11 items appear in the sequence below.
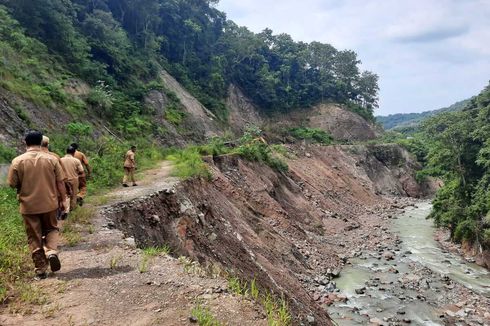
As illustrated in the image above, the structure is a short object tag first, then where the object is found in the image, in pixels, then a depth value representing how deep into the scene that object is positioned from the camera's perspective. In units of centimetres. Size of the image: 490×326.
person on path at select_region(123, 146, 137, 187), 1341
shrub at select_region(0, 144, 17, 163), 1162
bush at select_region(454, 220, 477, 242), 2152
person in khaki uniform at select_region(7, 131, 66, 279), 575
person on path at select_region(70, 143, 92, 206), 998
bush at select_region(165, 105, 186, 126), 3409
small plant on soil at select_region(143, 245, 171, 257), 686
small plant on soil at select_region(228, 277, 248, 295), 553
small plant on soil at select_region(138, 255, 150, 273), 606
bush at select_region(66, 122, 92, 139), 1845
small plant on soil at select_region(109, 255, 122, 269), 618
